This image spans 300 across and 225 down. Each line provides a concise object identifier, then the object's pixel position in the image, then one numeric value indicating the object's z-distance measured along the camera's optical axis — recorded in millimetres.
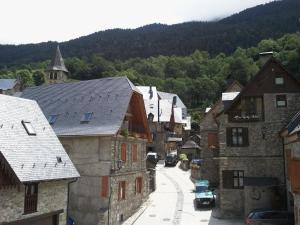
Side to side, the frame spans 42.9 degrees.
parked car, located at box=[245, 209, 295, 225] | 23281
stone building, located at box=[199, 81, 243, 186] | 41500
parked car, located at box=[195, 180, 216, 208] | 31812
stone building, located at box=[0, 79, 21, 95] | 106125
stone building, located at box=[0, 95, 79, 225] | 17348
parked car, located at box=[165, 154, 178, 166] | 58031
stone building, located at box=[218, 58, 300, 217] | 28453
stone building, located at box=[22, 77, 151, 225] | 28094
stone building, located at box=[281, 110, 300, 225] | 20188
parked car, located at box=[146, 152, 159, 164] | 46256
